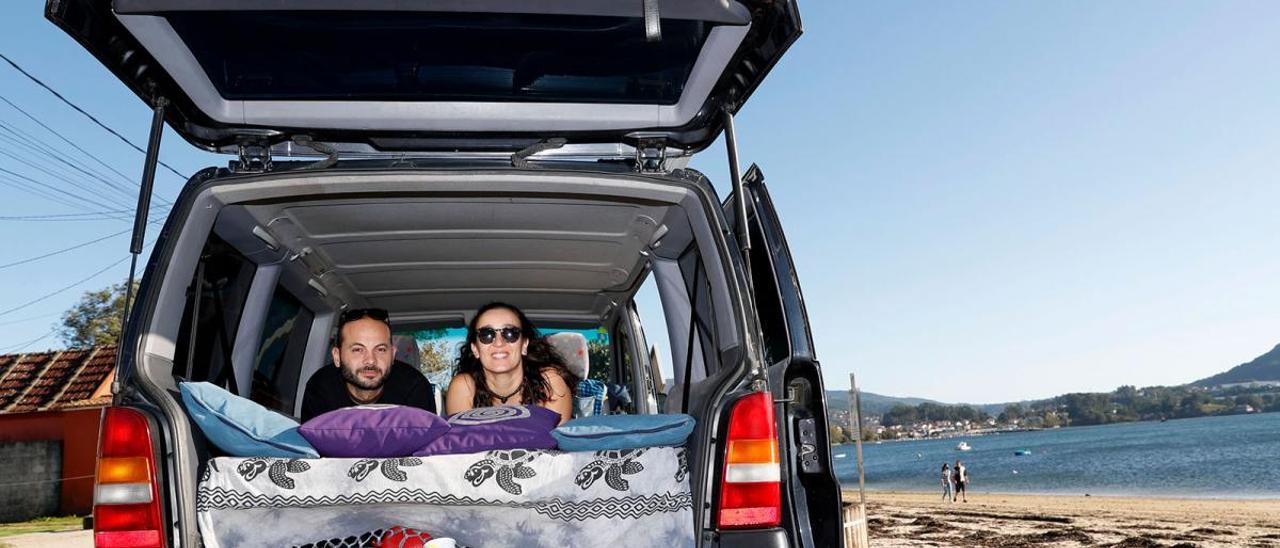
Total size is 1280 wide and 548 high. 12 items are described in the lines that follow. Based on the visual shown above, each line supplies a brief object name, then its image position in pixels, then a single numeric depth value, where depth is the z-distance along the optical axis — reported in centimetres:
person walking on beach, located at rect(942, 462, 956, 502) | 5032
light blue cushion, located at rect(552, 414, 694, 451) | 247
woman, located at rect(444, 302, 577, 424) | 370
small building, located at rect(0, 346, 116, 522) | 2488
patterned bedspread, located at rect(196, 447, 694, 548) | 237
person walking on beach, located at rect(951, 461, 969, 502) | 4891
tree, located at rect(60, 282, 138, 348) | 4728
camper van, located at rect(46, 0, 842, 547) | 239
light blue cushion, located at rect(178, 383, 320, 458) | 242
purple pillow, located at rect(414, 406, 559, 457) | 244
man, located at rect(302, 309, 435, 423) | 397
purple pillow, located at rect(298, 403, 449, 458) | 241
